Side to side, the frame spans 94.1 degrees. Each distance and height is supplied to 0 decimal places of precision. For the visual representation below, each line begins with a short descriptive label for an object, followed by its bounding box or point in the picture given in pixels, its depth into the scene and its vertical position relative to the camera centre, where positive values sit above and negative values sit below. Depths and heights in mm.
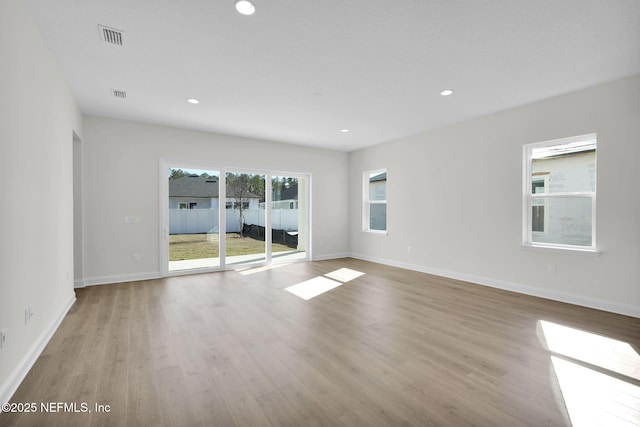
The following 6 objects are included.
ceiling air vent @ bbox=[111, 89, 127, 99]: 3828 +1510
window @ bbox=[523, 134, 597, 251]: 3852 +230
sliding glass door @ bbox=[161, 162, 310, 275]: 5527 -177
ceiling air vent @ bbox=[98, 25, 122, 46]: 2529 +1522
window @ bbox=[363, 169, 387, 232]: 6908 +205
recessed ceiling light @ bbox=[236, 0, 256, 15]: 2194 +1528
